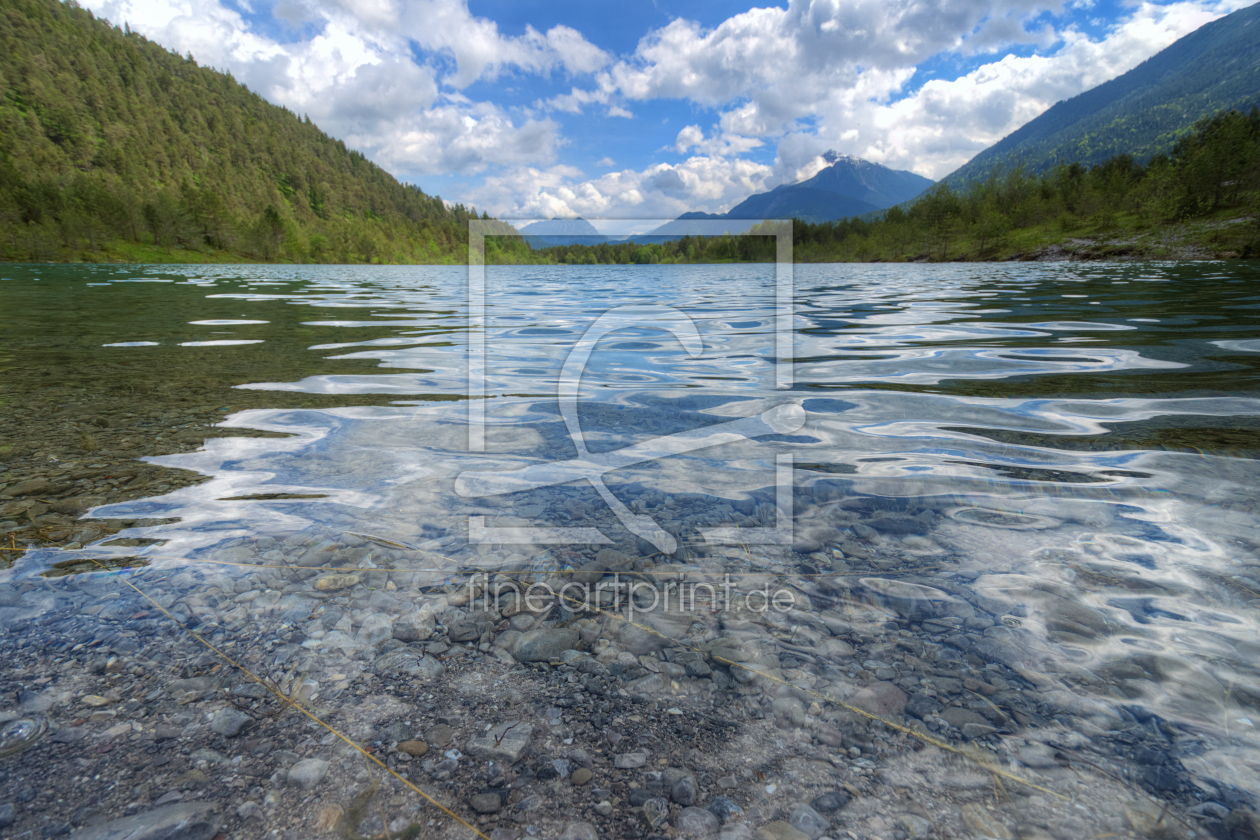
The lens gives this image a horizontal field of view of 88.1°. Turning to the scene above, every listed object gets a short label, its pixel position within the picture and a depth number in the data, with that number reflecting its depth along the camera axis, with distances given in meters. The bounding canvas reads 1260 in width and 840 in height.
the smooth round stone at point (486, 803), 0.61
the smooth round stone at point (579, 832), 0.59
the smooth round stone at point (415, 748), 0.67
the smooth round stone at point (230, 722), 0.69
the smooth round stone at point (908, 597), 0.94
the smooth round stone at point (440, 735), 0.69
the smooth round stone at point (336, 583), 1.00
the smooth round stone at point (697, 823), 0.59
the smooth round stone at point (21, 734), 0.65
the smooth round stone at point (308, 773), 0.62
